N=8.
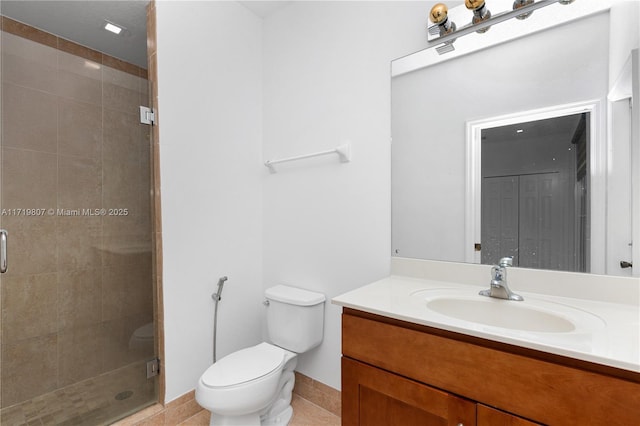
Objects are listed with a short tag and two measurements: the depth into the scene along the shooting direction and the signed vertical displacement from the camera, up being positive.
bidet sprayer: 1.85 -0.50
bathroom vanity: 0.71 -0.42
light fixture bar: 1.19 +0.77
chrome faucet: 1.14 -0.28
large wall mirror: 1.08 +0.26
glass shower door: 1.41 -0.11
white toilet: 1.38 -0.77
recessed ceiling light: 1.72 +1.02
